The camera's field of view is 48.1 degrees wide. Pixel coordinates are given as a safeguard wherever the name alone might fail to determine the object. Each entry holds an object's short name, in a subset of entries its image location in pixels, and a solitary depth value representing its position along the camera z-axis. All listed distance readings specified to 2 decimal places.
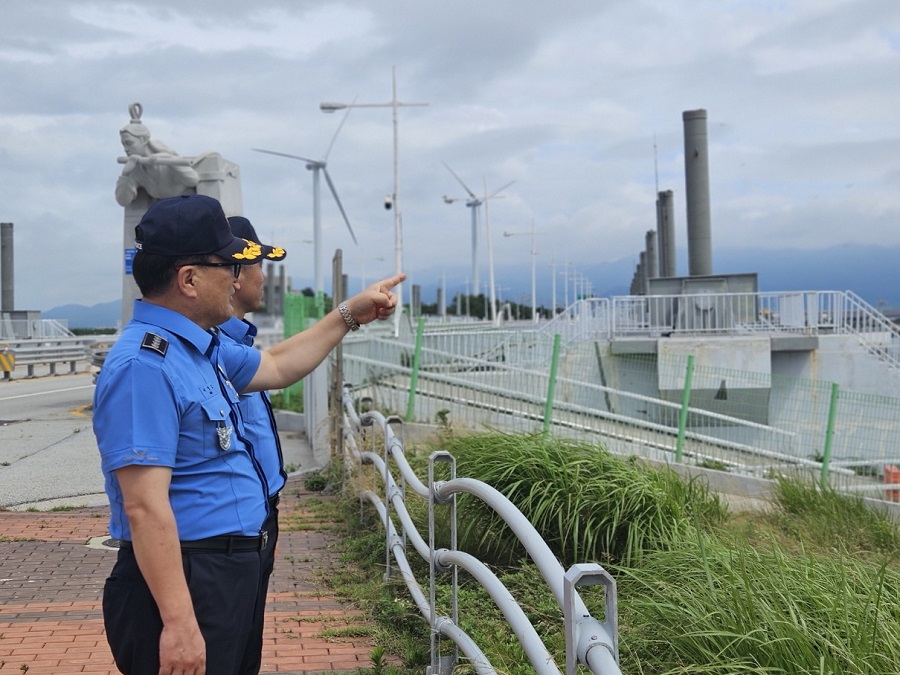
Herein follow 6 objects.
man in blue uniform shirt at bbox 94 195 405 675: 2.46
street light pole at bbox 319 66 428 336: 36.19
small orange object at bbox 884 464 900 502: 13.62
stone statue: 16.20
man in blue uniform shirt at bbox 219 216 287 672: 3.11
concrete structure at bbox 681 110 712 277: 33.75
